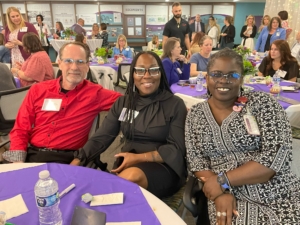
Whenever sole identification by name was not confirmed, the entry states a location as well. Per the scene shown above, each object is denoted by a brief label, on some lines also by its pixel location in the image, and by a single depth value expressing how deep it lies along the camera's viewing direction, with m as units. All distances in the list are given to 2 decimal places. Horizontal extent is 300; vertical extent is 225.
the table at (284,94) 2.25
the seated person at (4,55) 5.48
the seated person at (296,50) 5.73
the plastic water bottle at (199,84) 3.09
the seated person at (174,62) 3.57
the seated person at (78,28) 10.96
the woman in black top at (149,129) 1.71
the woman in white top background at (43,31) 10.91
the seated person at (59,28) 11.62
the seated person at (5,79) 3.05
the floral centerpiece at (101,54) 5.64
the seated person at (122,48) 7.01
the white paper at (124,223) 1.05
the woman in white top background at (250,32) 8.66
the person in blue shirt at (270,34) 6.27
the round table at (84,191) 1.09
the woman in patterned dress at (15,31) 4.20
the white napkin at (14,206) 1.11
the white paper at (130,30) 14.47
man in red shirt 2.05
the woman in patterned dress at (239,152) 1.38
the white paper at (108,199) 1.17
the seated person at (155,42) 9.32
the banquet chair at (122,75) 4.96
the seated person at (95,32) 9.81
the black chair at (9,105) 2.56
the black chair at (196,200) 1.43
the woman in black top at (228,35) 10.22
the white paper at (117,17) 14.07
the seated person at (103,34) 9.74
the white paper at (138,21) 14.29
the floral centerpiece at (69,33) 8.88
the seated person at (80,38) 6.29
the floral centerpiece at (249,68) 2.58
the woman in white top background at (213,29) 10.43
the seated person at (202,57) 4.21
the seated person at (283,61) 3.85
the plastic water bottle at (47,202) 0.99
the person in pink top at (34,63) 3.40
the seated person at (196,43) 6.08
